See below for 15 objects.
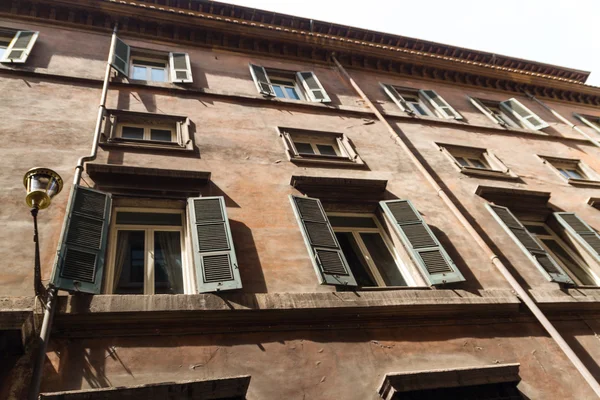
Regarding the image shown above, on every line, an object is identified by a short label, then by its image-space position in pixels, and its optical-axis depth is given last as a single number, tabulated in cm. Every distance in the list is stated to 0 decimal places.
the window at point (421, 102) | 1180
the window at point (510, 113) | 1272
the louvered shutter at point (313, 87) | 1055
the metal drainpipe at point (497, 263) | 517
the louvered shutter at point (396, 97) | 1139
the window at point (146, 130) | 748
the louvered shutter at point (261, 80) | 1017
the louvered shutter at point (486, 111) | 1241
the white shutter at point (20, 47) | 853
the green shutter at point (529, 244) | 685
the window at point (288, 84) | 1048
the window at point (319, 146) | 841
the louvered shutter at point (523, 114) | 1277
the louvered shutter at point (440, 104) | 1193
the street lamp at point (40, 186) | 374
